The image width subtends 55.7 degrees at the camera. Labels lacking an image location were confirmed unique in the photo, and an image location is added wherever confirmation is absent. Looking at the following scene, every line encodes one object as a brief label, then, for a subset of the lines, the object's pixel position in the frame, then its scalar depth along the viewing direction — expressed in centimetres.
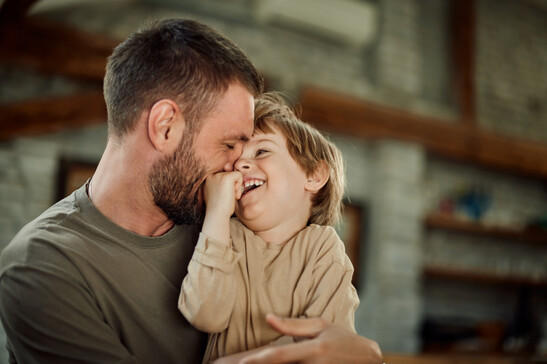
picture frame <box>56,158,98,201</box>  400
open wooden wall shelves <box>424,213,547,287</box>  565
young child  130
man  122
